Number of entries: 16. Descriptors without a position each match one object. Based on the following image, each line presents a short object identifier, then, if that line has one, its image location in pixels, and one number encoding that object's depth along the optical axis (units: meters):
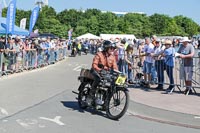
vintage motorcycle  8.90
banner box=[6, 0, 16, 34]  21.14
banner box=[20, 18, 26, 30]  37.03
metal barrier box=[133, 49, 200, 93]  13.08
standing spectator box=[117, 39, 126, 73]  15.41
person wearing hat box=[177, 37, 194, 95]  12.74
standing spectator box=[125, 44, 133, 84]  15.21
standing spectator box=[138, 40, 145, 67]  15.05
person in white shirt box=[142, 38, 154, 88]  14.25
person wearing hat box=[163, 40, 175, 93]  13.27
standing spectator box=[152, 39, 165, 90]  13.77
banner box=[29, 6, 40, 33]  30.89
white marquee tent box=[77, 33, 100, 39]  66.54
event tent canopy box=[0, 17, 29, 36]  24.61
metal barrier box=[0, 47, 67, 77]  17.47
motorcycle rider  9.26
